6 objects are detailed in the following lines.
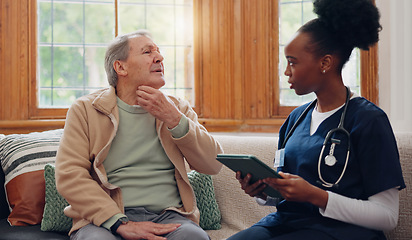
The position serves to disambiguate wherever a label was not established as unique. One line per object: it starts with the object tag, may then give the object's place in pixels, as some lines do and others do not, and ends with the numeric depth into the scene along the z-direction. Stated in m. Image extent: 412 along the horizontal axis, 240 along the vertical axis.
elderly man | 1.90
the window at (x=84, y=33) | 3.35
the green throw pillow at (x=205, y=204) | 2.28
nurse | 1.53
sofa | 1.98
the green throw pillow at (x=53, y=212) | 2.13
